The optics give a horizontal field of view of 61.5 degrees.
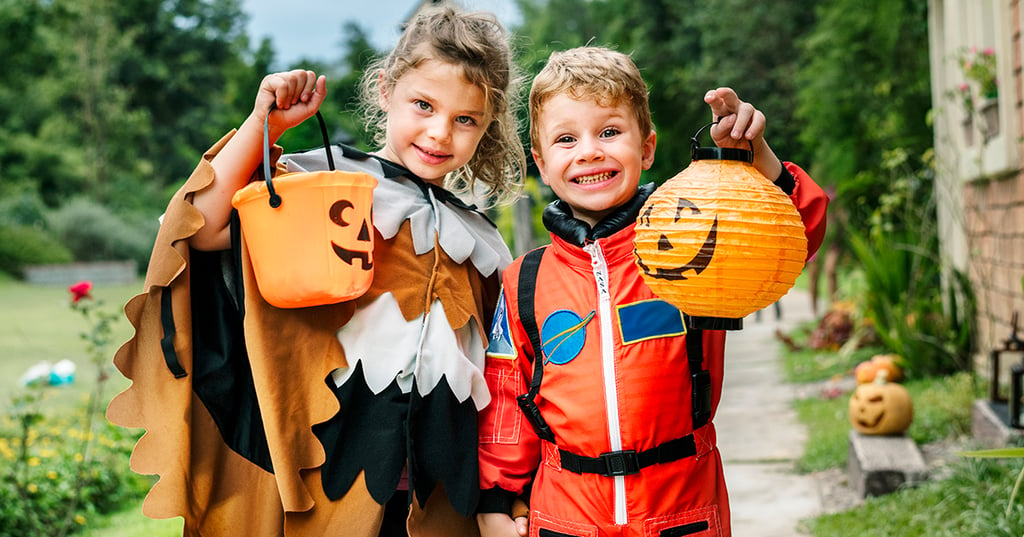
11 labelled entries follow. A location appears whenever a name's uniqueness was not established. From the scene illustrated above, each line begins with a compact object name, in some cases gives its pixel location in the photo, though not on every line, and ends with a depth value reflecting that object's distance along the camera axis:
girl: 1.74
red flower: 3.89
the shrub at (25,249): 20.30
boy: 1.79
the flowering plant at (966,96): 5.64
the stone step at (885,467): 4.18
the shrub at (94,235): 22.59
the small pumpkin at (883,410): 4.63
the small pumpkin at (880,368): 5.54
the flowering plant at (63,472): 4.00
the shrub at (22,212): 21.89
